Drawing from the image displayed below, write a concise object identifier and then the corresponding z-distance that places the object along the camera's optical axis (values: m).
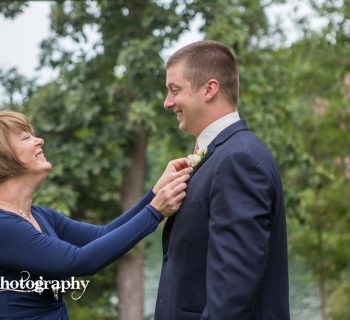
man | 2.45
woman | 2.87
